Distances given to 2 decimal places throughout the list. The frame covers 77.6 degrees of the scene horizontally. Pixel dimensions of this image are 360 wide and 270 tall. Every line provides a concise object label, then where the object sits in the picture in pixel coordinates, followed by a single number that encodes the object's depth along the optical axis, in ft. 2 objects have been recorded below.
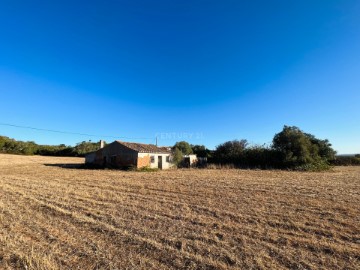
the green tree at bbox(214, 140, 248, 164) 103.50
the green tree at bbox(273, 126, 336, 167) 85.20
